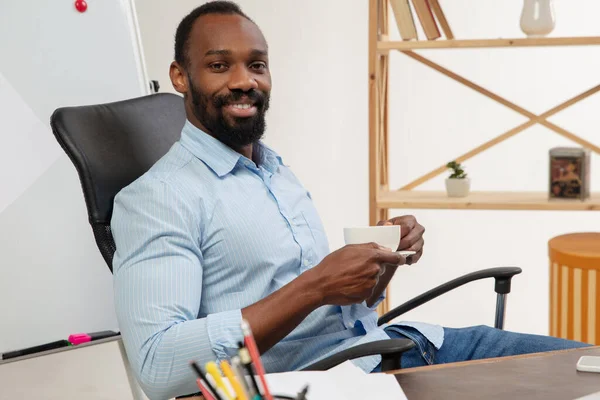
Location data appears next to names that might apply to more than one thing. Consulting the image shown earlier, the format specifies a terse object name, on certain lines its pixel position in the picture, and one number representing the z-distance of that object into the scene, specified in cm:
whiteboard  319
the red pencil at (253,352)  124
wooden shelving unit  340
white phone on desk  186
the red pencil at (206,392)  143
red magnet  319
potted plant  356
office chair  252
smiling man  214
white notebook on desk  169
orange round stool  322
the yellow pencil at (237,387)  127
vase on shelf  343
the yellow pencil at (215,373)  125
